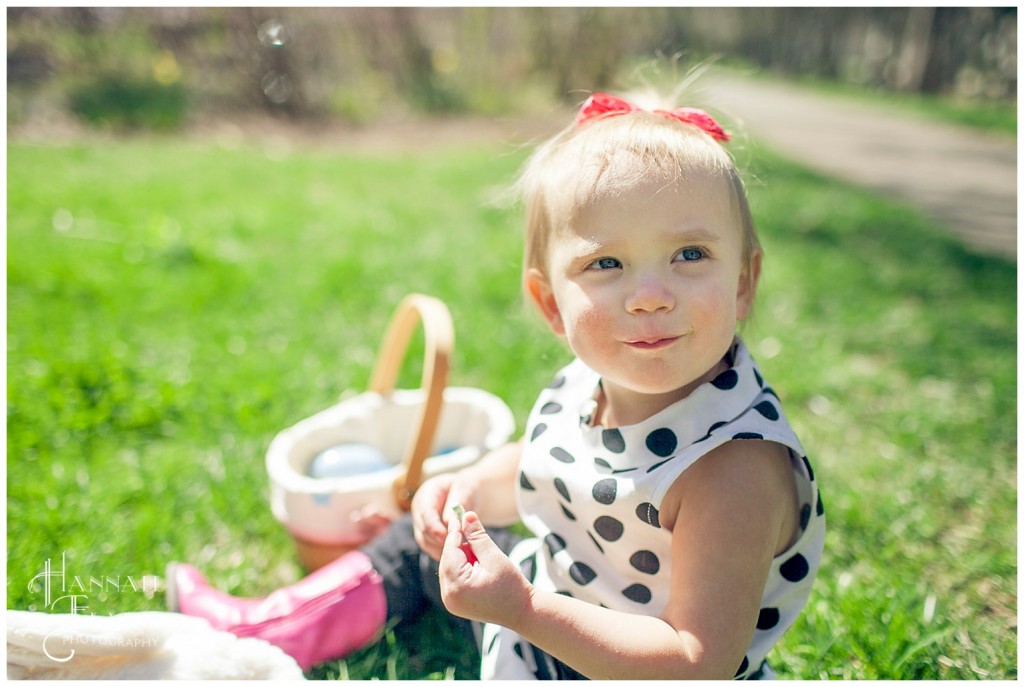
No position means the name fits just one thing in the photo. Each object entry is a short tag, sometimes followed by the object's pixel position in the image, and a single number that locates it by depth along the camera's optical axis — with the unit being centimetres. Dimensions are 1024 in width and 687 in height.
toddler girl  64
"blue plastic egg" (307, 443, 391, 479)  96
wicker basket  85
